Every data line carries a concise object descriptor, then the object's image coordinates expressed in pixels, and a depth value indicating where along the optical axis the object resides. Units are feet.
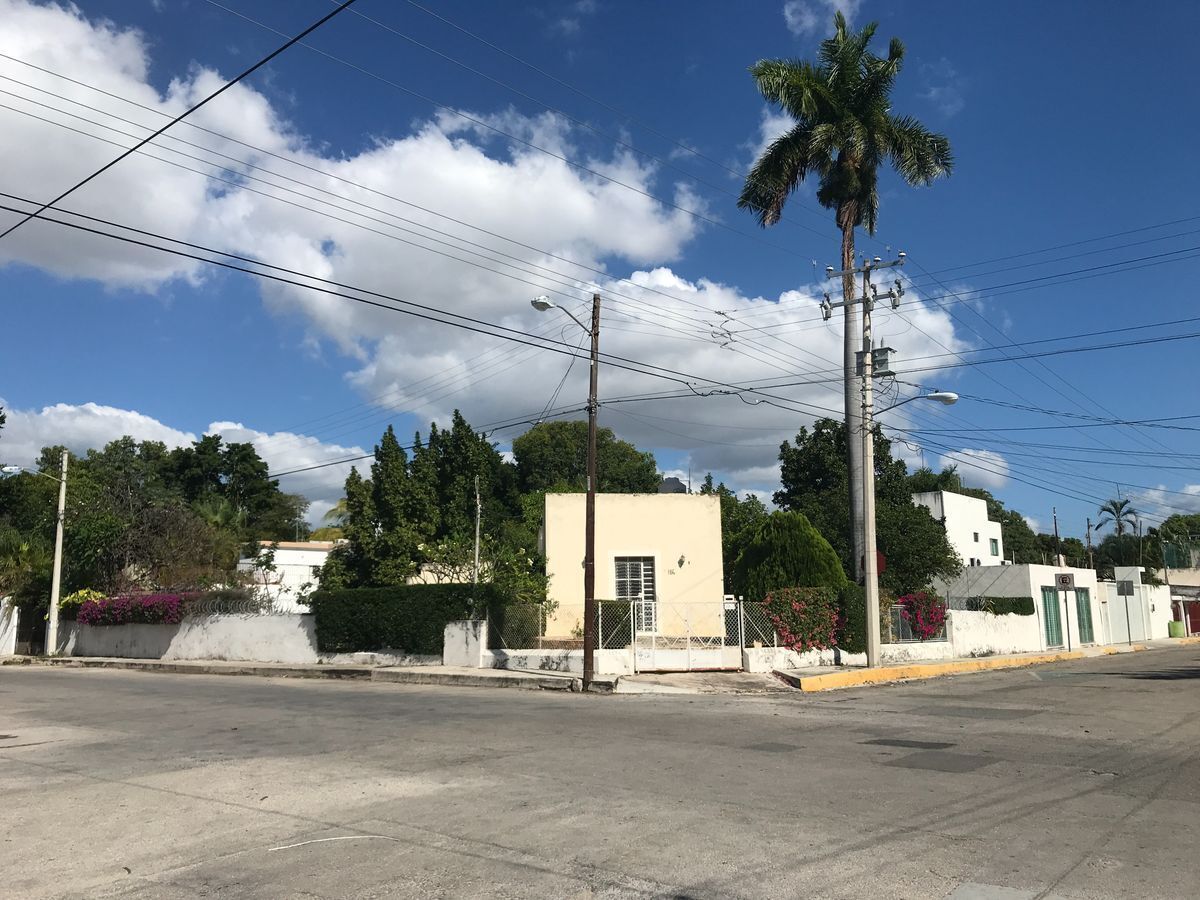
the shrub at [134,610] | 107.55
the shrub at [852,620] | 86.02
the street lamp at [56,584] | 113.09
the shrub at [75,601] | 118.62
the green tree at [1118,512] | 306.76
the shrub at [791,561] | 87.04
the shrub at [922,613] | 97.96
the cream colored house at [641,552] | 93.15
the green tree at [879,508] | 108.27
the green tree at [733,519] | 120.57
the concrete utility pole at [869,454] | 78.59
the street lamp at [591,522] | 67.26
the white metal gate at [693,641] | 74.59
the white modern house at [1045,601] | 127.85
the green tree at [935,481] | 255.50
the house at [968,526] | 191.52
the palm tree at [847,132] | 98.99
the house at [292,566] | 132.14
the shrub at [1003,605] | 117.29
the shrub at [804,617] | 79.77
